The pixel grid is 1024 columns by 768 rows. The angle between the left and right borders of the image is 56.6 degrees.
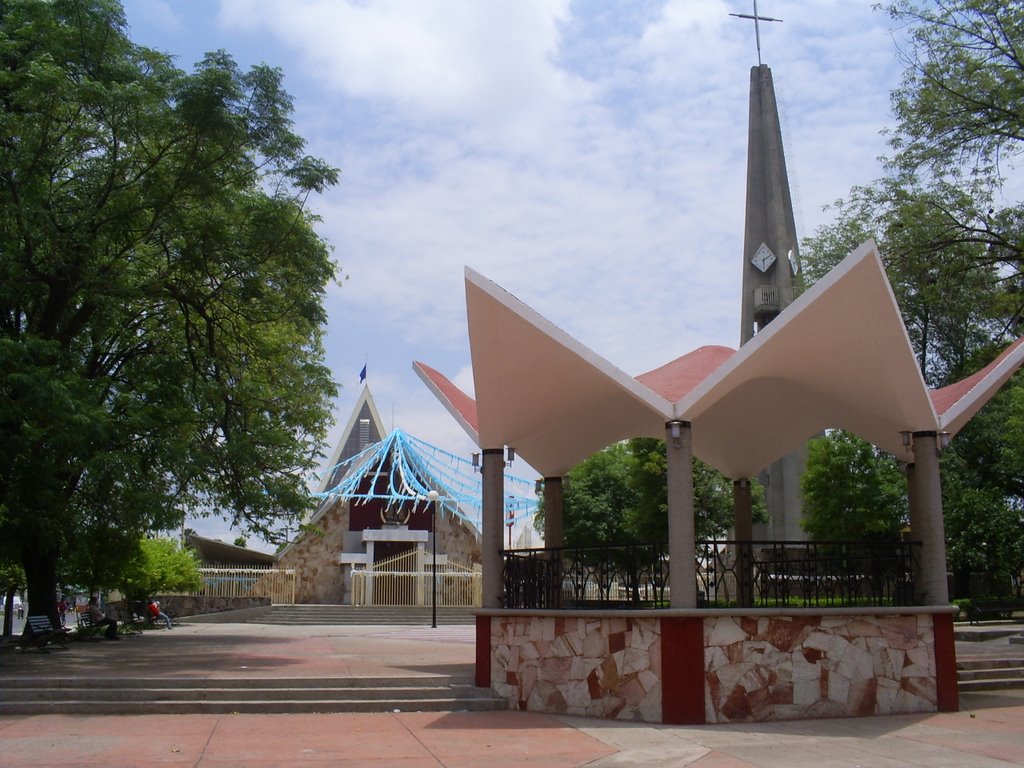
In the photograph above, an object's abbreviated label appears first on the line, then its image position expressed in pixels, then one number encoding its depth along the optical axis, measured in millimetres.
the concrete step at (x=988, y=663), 13812
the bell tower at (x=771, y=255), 39562
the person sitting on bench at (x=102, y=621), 20438
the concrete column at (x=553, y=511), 14695
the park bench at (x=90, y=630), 19922
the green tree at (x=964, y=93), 16906
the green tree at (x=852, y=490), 27406
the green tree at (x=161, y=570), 26484
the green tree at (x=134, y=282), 14250
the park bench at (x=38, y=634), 16328
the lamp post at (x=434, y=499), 28461
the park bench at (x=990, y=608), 24734
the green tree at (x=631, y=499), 27953
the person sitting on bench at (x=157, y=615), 25844
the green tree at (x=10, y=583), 26562
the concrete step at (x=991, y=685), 13039
